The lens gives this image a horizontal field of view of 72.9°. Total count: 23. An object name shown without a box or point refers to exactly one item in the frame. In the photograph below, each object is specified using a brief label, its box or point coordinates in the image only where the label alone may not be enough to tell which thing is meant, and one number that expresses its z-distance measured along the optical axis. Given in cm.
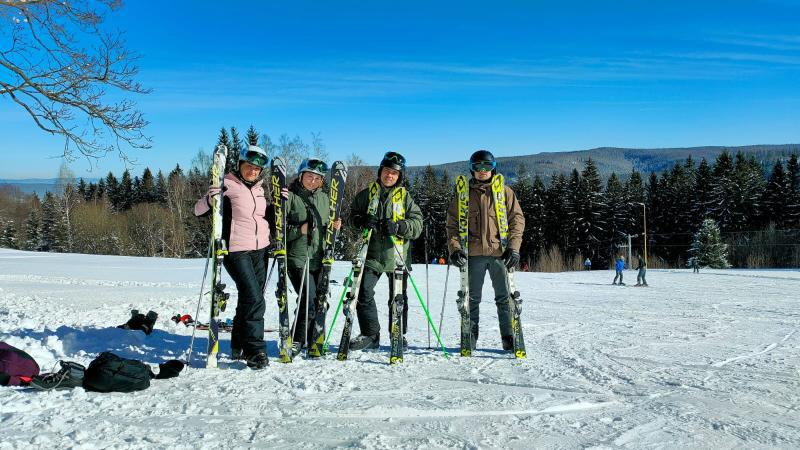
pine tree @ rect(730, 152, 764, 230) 5241
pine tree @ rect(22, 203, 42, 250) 6522
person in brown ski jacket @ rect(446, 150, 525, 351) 598
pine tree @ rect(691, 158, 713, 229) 5529
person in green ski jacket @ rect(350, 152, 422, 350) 603
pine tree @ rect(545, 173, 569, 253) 6059
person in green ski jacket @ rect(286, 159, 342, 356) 616
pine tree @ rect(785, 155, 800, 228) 4987
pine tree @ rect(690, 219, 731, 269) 4222
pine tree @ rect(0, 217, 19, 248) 6788
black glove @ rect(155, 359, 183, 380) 484
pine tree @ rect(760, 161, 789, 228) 5100
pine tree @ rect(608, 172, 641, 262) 5903
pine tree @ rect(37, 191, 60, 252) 6244
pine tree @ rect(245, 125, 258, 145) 4322
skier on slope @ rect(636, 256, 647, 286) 2146
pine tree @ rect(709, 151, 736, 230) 5331
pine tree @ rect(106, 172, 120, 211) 8856
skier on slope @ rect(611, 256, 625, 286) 2306
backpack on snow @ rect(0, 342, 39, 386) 446
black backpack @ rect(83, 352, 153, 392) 434
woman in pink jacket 539
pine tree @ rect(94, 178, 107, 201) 9281
